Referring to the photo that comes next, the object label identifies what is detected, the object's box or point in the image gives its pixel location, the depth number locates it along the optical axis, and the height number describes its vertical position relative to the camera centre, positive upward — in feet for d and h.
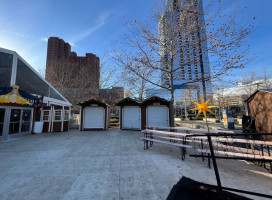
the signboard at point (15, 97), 23.58 +3.48
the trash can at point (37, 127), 32.83 -3.83
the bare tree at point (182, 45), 24.70 +14.79
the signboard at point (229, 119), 38.38 -2.18
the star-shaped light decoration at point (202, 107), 17.42 +0.76
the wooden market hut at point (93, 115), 39.58 -0.76
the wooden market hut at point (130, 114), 39.32 -0.47
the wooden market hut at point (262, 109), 24.76 +0.61
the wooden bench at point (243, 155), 10.29 -3.85
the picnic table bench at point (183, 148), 13.76 -4.20
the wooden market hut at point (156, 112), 37.40 +0.16
